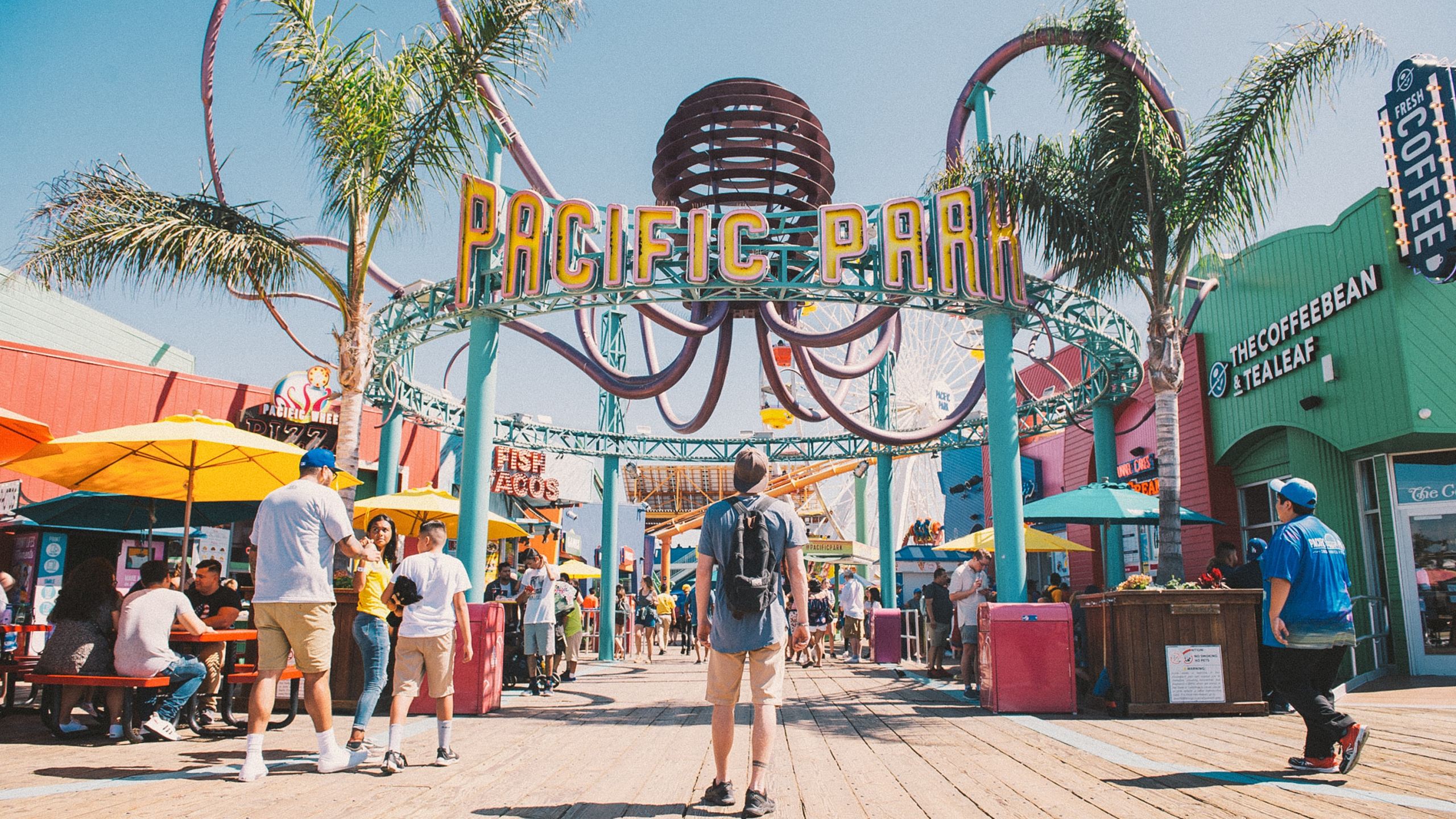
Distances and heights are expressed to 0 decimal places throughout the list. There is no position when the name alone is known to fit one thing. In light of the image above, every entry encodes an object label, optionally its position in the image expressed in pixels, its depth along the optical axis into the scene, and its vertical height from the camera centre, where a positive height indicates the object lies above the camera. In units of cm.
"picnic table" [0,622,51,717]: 776 -77
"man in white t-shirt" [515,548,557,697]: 1246 -53
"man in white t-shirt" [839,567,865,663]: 1980 -58
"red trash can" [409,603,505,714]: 945 -95
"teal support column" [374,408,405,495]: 1678 +220
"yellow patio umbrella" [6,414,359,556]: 830 +106
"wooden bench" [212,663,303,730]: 780 -97
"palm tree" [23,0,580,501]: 1055 +451
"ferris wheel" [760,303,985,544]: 3822 +771
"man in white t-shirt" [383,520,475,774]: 618 -35
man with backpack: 467 -11
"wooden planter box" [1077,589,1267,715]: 881 -61
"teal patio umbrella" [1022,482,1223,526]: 1267 +101
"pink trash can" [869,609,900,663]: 1838 -110
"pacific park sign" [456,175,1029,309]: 1199 +425
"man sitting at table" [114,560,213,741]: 708 -50
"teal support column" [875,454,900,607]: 2158 +119
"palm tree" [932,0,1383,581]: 1109 +488
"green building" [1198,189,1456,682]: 1222 +247
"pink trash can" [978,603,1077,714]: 930 -78
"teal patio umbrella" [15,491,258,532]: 1150 +78
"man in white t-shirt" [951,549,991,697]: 1166 -24
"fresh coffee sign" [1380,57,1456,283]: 1170 +538
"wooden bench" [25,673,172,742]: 689 -88
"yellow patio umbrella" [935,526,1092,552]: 1623 +67
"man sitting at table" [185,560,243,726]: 827 -32
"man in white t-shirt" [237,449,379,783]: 554 -12
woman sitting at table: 711 -47
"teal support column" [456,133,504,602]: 1164 +159
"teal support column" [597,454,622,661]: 2005 -14
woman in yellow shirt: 603 -39
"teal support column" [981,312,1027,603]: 1112 +149
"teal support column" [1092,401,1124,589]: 1530 +199
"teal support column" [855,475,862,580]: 3434 +258
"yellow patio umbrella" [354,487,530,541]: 1291 +94
